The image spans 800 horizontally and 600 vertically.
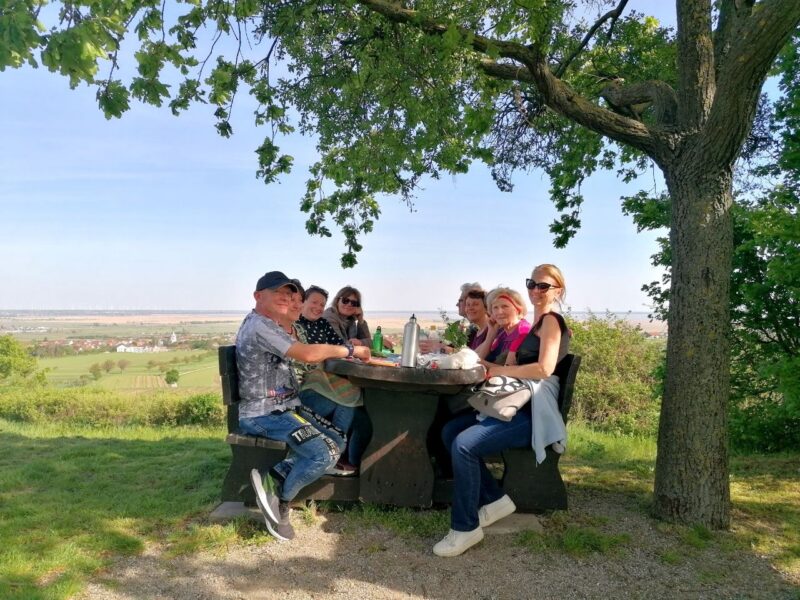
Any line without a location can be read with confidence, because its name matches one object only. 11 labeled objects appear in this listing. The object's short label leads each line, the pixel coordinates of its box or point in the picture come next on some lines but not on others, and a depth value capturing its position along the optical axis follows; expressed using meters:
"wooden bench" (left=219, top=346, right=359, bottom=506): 3.50
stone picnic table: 3.65
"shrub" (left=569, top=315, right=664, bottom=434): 11.21
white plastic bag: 3.39
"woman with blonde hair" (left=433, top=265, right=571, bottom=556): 3.26
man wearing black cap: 3.34
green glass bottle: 4.71
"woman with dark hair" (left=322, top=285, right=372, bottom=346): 5.28
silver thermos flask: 3.53
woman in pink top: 4.00
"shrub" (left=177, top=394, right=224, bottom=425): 11.71
